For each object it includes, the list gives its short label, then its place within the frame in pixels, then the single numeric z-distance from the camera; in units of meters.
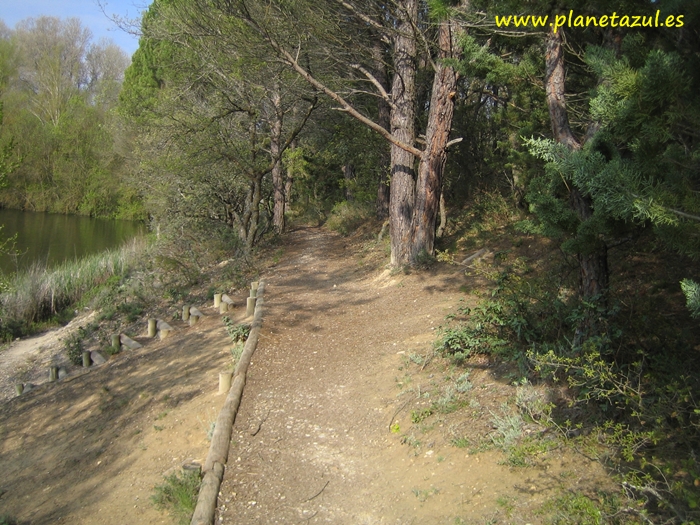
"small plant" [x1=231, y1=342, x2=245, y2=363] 7.47
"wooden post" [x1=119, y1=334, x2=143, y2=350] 10.53
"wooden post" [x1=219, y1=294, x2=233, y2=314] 10.54
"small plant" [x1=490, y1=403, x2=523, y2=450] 4.36
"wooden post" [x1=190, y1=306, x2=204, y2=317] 10.76
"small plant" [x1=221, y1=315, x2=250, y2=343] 8.20
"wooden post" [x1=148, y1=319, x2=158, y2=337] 11.15
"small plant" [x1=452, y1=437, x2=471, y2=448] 4.59
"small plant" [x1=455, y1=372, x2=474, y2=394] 5.38
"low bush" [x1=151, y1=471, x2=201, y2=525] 4.46
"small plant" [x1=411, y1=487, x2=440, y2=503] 4.12
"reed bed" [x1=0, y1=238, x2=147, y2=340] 15.20
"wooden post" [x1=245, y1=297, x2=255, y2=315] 9.84
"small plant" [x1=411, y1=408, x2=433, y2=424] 5.19
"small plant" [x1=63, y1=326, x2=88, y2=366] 10.94
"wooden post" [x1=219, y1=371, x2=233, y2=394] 6.50
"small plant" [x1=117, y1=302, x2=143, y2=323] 13.01
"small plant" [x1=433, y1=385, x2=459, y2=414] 5.17
